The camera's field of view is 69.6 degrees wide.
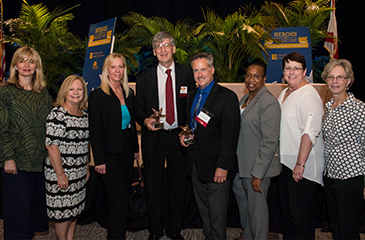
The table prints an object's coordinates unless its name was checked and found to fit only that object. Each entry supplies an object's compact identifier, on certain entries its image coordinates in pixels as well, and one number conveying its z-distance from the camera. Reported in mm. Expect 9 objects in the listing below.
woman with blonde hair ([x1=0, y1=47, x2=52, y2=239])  2312
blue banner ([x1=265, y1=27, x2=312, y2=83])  4750
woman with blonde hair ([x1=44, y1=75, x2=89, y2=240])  2203
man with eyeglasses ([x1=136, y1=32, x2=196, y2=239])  2604
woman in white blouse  2137
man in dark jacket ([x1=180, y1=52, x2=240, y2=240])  2184
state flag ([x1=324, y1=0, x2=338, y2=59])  5414
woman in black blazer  2389
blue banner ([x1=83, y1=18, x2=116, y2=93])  4527
